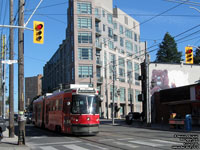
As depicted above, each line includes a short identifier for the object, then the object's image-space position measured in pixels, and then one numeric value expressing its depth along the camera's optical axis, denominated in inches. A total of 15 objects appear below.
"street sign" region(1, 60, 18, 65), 638.2
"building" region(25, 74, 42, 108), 5748.5
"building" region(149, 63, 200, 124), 1261.1
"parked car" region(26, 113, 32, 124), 1819.1
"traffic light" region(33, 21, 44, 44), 575.5
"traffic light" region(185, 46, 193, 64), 890.1
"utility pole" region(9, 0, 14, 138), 779.4
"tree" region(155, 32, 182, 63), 3437.5
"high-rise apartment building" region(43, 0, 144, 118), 2536.9
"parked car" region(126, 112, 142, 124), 1435.8
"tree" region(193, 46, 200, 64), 3189.0
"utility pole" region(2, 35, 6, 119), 1253.1
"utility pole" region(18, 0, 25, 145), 590.1
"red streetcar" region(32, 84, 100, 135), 708.0
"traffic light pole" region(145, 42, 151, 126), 1204.5
